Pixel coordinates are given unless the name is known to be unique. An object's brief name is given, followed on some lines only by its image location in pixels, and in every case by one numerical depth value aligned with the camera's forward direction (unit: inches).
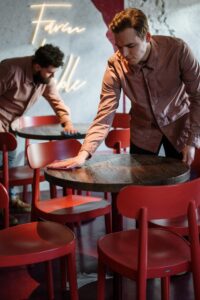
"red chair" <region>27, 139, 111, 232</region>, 98.3
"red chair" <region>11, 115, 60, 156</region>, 157.5
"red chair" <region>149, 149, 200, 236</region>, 83.2
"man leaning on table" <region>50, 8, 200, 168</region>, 85.3
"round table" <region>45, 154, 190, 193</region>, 72.8
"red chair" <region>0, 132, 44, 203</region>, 123.5
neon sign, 179.2
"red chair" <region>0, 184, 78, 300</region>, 72.8
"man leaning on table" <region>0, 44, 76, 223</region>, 134.7
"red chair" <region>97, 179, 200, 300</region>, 63.4
